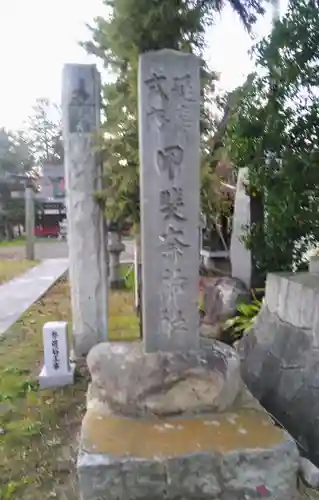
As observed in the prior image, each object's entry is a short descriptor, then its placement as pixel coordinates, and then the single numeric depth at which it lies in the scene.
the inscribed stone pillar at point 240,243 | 5.38
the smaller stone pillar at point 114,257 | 9.38
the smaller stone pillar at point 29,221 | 14.32
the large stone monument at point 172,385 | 2.26
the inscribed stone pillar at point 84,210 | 4.59
